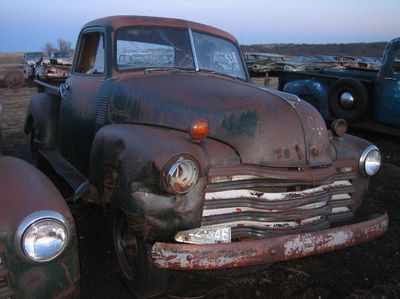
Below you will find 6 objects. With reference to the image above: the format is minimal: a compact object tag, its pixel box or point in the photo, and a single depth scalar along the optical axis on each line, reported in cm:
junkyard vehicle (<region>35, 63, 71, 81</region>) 1619
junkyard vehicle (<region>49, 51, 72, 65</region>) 2434
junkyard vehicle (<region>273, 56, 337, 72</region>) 1242
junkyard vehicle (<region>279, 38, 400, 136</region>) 794
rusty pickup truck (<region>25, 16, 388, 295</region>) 257
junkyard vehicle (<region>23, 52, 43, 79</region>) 2474
